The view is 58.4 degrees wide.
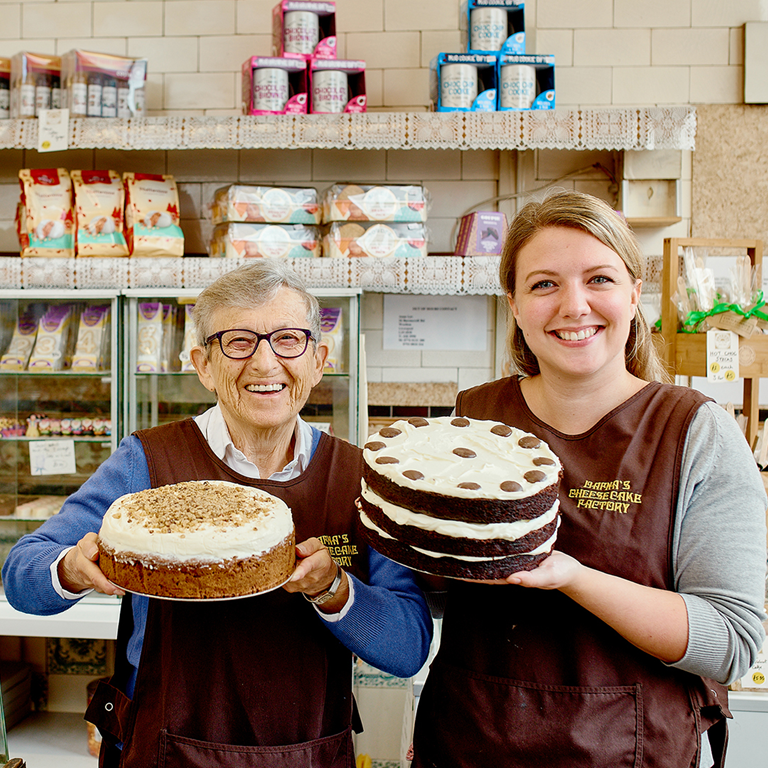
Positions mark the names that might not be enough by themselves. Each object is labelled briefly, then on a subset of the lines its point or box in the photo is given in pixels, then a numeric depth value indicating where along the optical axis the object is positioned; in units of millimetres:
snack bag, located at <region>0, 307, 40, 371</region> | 3068
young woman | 1104
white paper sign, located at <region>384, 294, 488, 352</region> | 3391
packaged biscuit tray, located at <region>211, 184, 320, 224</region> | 2941
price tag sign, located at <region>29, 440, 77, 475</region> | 3061
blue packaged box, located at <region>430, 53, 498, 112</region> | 2893
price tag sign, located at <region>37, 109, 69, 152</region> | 2936
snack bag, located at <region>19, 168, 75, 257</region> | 3014
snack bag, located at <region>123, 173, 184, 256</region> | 3018
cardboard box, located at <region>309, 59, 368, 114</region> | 2926
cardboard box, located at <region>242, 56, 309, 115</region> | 2908
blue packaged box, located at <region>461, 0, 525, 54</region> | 2910
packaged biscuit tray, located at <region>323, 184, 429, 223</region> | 2943
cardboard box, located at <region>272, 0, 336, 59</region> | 2939
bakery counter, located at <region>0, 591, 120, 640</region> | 2715
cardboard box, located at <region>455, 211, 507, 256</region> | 2975
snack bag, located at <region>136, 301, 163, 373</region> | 2973
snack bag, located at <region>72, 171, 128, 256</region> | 3012
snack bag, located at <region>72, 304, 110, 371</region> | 3045
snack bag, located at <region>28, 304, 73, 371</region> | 3053
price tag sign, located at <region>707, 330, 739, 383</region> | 2105
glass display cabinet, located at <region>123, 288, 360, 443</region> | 2904
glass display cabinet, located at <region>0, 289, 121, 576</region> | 3051
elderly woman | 1255
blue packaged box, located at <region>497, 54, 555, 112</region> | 2885
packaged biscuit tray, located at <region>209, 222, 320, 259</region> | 2953
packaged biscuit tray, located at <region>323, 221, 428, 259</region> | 2945
